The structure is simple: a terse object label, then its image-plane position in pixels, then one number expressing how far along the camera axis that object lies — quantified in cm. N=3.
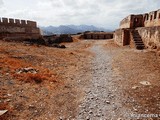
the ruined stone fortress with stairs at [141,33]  894
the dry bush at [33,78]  464
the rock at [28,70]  525
